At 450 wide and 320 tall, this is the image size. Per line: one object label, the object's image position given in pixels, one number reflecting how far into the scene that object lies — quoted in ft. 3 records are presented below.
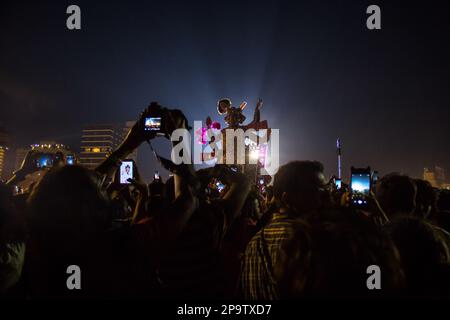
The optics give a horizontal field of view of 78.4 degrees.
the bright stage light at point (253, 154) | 86.54
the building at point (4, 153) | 198.95
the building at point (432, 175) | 161.55
